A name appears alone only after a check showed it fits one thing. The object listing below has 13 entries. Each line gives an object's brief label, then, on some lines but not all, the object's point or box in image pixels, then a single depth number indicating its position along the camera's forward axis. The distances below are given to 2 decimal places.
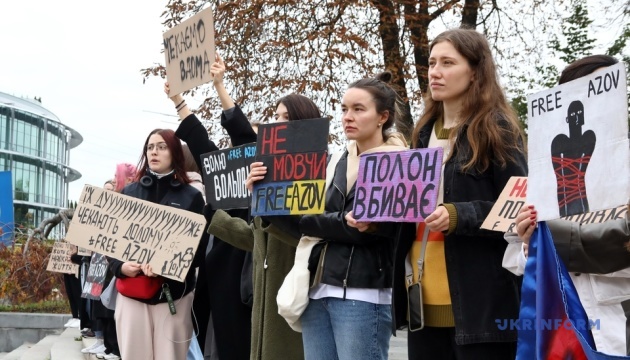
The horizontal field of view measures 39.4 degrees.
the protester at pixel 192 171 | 6.26
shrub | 17.73
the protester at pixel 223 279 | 5.35
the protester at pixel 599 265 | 2.94
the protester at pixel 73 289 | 12.80
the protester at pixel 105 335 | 8.84
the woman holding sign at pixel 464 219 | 3.31
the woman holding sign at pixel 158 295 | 5.66
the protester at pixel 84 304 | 10.84
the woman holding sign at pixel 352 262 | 3.92
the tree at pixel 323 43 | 14.11
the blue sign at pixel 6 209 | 20.23
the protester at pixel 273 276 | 4.62
